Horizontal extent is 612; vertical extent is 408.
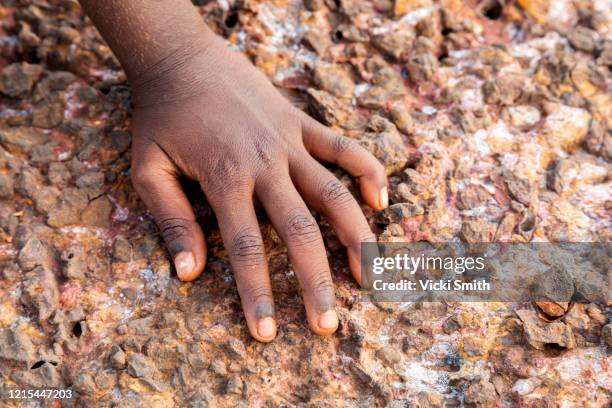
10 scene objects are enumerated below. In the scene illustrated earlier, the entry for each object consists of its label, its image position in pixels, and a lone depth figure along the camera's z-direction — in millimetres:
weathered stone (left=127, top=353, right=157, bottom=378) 421
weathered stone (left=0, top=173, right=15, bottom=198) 467
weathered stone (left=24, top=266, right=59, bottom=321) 435
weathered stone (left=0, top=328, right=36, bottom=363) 424
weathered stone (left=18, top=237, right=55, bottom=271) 447
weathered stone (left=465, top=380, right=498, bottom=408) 415
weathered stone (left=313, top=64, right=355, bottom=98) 508
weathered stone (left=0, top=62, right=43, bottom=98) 506
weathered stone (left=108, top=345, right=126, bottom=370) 422
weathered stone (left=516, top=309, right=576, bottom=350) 427
